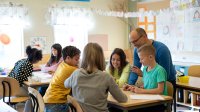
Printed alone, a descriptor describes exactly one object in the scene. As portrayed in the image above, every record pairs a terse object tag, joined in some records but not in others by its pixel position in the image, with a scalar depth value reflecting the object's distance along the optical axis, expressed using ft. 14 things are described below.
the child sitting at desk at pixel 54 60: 15.02
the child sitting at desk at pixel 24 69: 12.88
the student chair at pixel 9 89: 12.15
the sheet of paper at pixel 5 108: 6.73
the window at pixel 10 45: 17.78
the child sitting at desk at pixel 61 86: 9.49
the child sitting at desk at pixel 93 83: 7.61
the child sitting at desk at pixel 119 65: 11.16
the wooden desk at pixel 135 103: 7.91
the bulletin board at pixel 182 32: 17.33
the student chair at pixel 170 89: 9.52
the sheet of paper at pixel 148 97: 8.46
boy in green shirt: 8.84
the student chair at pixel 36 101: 8.52
